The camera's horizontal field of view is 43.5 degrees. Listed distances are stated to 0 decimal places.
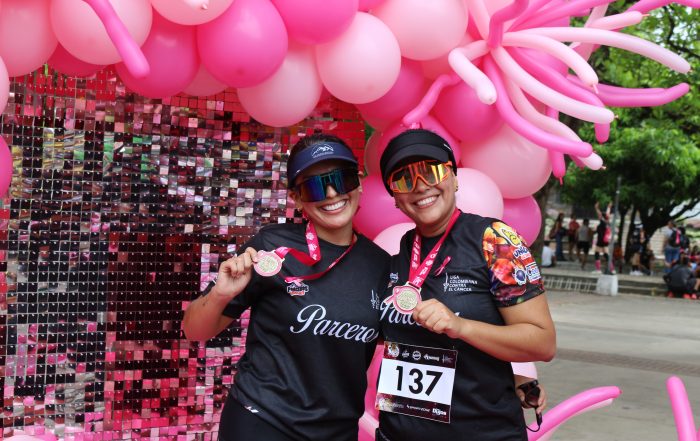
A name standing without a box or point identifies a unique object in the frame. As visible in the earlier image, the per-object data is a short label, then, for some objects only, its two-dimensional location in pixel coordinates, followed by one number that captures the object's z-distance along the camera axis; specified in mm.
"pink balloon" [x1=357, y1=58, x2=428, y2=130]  3562
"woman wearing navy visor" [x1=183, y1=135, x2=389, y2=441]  2367
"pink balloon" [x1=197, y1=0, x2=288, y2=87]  2934
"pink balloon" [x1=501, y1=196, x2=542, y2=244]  3934
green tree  21578
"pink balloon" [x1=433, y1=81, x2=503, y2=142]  3551
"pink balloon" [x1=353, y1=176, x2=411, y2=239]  3609
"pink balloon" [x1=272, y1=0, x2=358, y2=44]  3027
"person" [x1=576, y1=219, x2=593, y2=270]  23583
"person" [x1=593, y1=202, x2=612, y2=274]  23391
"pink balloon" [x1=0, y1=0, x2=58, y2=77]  2736
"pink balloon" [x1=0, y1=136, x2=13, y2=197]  2701
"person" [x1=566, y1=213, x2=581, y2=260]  25656
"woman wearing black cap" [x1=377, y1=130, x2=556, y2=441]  2287
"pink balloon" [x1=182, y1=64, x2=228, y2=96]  3262
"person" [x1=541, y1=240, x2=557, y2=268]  22234
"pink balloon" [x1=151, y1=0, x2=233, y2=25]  2770
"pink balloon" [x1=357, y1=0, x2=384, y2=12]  3377
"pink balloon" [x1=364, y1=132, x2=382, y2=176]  3824
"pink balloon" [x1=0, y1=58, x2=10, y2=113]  2584
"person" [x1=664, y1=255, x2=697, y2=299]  17703
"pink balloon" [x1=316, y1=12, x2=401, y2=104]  3207
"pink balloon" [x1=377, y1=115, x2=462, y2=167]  3623
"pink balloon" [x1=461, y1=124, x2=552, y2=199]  3719
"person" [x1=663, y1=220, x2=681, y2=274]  21125
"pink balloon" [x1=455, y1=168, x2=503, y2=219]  3498
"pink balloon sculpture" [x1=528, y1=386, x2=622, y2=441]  3547
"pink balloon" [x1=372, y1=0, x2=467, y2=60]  3346
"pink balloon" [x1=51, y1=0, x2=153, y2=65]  2703
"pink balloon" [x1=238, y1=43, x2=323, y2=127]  3244
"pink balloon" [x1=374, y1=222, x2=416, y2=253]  3369
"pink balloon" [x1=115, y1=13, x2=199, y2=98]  2977
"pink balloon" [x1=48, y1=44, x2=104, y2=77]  3061
